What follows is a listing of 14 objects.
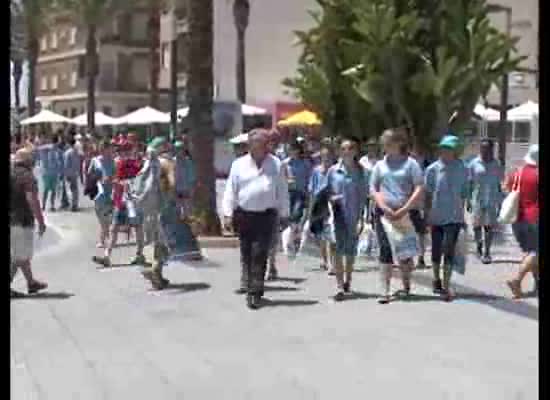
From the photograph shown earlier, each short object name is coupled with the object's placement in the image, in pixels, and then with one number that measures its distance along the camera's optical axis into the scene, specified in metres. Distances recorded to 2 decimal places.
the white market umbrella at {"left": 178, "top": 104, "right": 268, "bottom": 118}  41.38
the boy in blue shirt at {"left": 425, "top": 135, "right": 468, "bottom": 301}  10.39
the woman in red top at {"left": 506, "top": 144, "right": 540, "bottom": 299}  10.43
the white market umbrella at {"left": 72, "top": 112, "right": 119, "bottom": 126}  52.84
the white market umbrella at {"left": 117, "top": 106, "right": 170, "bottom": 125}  45.19
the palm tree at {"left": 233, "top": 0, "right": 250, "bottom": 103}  46.30
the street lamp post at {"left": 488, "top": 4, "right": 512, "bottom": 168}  24.45
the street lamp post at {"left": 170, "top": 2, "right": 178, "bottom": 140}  39.08
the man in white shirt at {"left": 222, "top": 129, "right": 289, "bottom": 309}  9.93
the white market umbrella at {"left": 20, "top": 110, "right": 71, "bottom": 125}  49.93
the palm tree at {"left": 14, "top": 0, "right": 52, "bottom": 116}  54.22
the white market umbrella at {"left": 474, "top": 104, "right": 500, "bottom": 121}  31.80
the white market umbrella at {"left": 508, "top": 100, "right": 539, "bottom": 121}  32.91
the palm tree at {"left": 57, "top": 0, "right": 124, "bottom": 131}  51.33
